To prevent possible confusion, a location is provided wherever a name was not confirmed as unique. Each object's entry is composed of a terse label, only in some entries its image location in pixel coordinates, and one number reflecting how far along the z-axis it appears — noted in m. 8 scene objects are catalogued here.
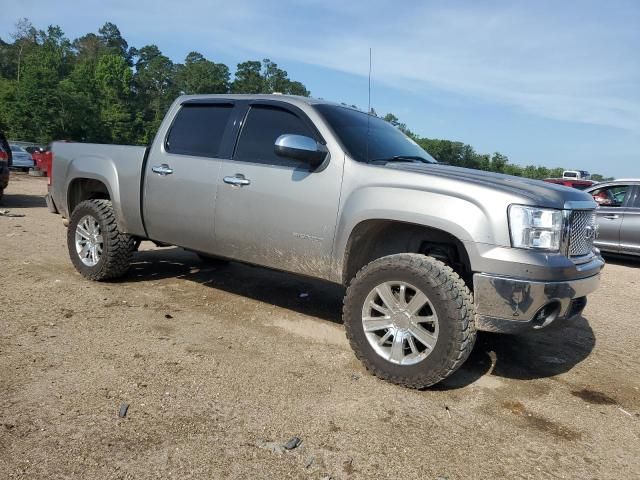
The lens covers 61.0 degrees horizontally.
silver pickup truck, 3.36
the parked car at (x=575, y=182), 15.76
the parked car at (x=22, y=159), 24.92
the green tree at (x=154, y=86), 80.82
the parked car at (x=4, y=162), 11.20
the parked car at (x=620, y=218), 9.52
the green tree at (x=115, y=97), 60.38
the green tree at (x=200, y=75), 73.95
